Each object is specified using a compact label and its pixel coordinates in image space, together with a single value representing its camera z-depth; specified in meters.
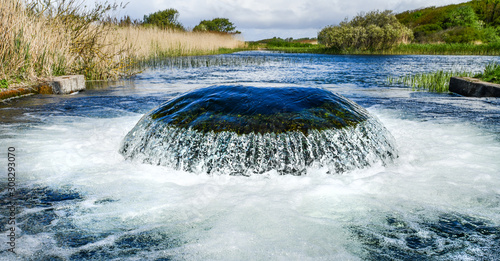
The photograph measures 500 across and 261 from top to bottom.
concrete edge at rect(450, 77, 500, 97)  7.79
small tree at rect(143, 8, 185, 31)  50.13
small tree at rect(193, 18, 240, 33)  60.94
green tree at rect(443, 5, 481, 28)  58.61
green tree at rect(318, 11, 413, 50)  35.83
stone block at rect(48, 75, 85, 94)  8.11
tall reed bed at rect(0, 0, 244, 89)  6.99
